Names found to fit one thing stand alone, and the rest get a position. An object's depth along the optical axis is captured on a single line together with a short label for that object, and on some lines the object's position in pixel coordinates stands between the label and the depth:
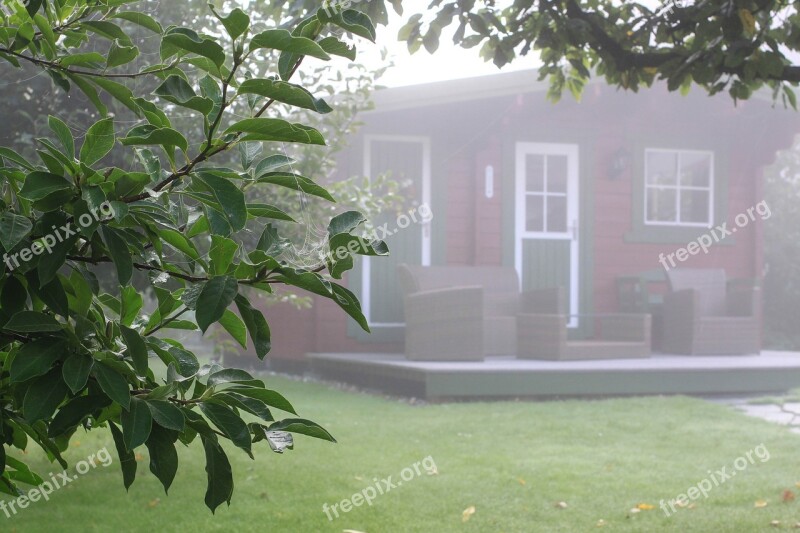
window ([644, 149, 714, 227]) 10.36
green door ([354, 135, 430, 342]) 9.51
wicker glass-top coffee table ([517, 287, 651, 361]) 7.90
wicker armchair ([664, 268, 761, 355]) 8.87
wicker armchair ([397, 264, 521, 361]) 7.61
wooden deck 7.14
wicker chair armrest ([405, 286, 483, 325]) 7.56
